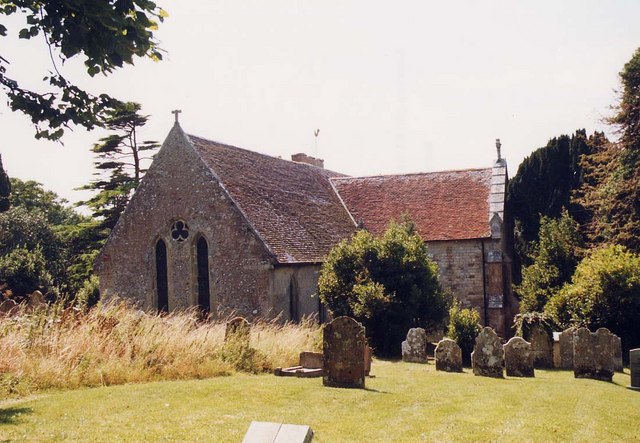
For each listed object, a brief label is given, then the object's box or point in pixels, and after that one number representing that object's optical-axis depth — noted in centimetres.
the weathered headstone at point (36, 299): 1983
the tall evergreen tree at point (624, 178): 2339
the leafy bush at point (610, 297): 1964
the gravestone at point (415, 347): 1794
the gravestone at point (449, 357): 1605
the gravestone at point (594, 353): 1545
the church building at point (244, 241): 2141
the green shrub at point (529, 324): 1839
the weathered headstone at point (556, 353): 1819
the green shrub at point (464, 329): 1767
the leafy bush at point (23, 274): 3102
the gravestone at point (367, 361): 1423
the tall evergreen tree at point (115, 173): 3797
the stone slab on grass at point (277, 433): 479
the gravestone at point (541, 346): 1828
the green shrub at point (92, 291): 2958
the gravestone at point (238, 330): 1471
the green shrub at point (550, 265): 2448
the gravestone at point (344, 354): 1234
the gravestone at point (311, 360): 1382
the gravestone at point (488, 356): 1534
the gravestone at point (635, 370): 1431
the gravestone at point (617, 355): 1672
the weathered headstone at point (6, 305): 1950
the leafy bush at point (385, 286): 1980
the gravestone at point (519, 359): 1563
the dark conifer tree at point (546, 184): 2964
